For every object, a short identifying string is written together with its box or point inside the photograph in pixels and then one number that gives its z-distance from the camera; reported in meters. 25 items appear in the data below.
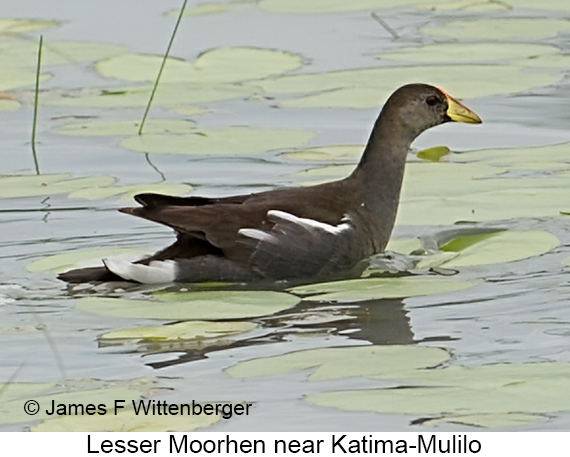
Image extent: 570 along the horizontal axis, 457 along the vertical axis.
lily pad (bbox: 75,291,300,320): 11.51
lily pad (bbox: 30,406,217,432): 8.92
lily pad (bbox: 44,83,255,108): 18.25
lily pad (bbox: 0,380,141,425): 9.27
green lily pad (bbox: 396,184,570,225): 13.65
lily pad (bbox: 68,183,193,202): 14.87
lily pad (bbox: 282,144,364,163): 16.22
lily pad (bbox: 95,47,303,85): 19.22
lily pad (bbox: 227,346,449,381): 9.91
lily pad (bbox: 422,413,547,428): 8.87
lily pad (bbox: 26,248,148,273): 13.13
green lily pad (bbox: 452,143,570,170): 15.41
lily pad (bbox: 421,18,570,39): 21.09
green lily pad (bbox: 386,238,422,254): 13.56
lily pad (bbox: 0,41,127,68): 20.34
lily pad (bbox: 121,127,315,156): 16.22
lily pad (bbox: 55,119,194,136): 17.22
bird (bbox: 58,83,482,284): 12.81
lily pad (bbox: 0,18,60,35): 22.08
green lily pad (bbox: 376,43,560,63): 19.78
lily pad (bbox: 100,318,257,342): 10.95
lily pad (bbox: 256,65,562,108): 17.98
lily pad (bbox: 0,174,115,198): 15.19
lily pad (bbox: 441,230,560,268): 12.73
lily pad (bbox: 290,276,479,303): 11.99
